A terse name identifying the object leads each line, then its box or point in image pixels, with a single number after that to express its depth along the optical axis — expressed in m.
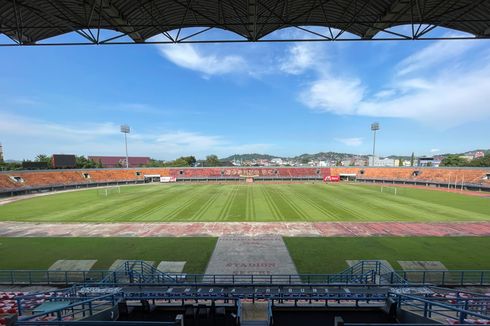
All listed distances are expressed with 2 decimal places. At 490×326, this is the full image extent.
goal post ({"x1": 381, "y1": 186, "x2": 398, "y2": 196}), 54.08
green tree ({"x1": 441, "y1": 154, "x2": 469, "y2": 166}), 108.56
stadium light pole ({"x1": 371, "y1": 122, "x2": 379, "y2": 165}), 102.10
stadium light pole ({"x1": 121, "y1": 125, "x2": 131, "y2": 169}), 101.19
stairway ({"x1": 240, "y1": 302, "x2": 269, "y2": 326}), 8.06
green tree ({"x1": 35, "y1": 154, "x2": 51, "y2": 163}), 96.12
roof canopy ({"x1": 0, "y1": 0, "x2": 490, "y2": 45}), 11.32
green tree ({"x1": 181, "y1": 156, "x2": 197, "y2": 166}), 147.62
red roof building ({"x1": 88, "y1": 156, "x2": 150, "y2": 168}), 165.00
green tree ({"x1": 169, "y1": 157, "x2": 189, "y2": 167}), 141.30
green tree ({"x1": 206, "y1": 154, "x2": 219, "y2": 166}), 175.62
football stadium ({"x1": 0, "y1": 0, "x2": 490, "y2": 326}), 8.26
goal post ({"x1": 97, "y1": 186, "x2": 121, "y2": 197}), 53.62
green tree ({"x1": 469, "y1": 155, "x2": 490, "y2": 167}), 102.31
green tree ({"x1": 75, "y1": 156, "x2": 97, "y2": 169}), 95.88
